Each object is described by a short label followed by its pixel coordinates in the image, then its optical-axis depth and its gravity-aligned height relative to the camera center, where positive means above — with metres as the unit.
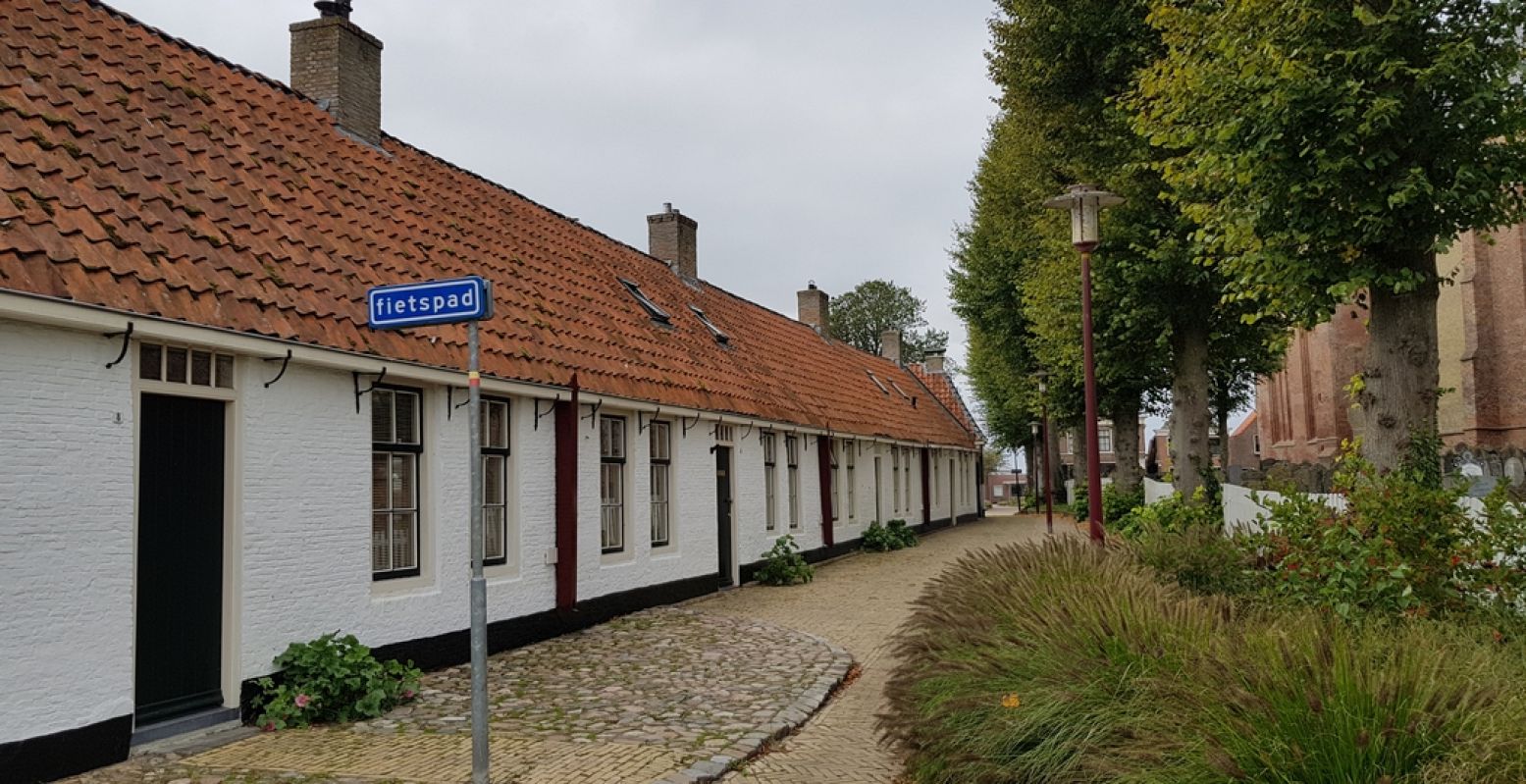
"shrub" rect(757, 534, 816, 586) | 17.58 -1.87
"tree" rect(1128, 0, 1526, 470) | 9.61 +2.68
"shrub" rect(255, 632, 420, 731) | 7.52 -1.61
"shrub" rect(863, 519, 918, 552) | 24.59 -1.99
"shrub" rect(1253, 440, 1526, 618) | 6.81 -0.77
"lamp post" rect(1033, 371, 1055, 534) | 26.64 +1.12
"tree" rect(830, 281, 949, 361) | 74.69 +9.79
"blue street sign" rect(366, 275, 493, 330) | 5.50 +0.85
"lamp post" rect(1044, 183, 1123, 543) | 11.43 +2.33
